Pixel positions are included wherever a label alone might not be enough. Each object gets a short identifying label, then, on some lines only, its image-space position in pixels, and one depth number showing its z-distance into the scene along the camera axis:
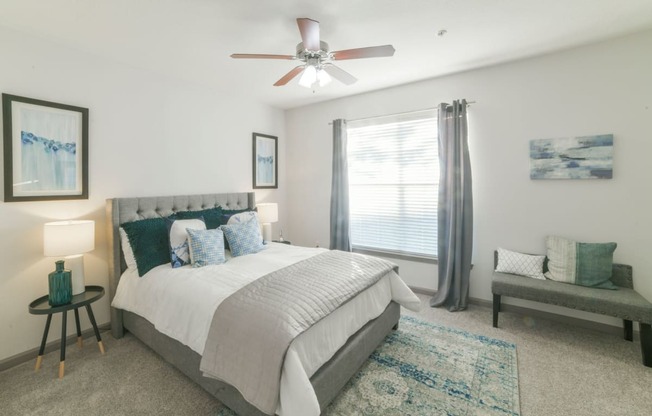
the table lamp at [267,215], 3.94
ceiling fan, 1.86
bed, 1.67
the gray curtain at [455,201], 3.16
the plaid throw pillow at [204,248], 2.53
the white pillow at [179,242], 2.52
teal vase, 2.15
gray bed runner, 1.44
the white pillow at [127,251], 2.57
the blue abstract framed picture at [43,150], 2.20
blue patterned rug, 1.77
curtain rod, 3.19
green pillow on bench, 2.50
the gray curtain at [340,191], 4.08
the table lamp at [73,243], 2.15
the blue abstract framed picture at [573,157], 2.58
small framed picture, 4.25
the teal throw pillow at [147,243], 2.49
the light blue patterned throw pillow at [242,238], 2.92
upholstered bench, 2.13
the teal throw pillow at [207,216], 3.01
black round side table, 2.10
